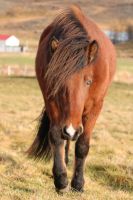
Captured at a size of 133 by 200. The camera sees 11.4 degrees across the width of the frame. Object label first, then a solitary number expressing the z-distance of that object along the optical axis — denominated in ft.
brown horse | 23.03
